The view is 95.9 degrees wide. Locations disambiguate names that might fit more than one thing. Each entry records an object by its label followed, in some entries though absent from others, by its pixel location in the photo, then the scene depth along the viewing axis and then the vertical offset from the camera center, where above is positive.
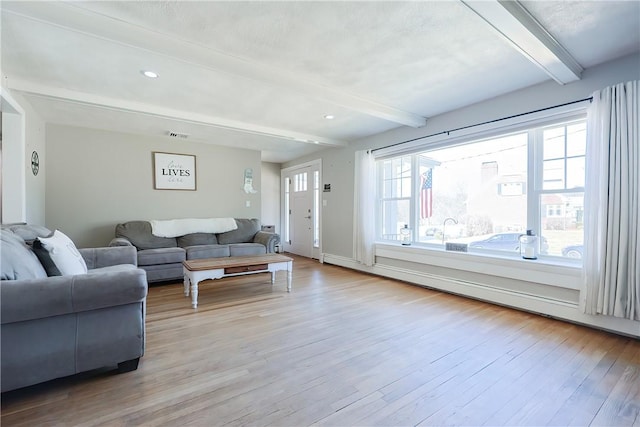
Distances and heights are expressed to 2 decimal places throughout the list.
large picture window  2.83 +0.19
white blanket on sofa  4.50 -0.32
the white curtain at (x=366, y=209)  4.70 -0.03
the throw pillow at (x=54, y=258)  1.91 -0.35
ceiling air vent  4.60 +1.18
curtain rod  2.64 +0.98
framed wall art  4.84 +0.62
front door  6.32 -0.14
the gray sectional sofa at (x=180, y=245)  3.91 -0.61
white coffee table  3.06 -0.69
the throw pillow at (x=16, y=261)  1.56 -0.31
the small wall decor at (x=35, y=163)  3.46 +0.54
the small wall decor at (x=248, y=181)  5.72 +0.52
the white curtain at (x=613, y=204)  2.28 +0.03
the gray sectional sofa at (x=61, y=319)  1.49 -0.64
